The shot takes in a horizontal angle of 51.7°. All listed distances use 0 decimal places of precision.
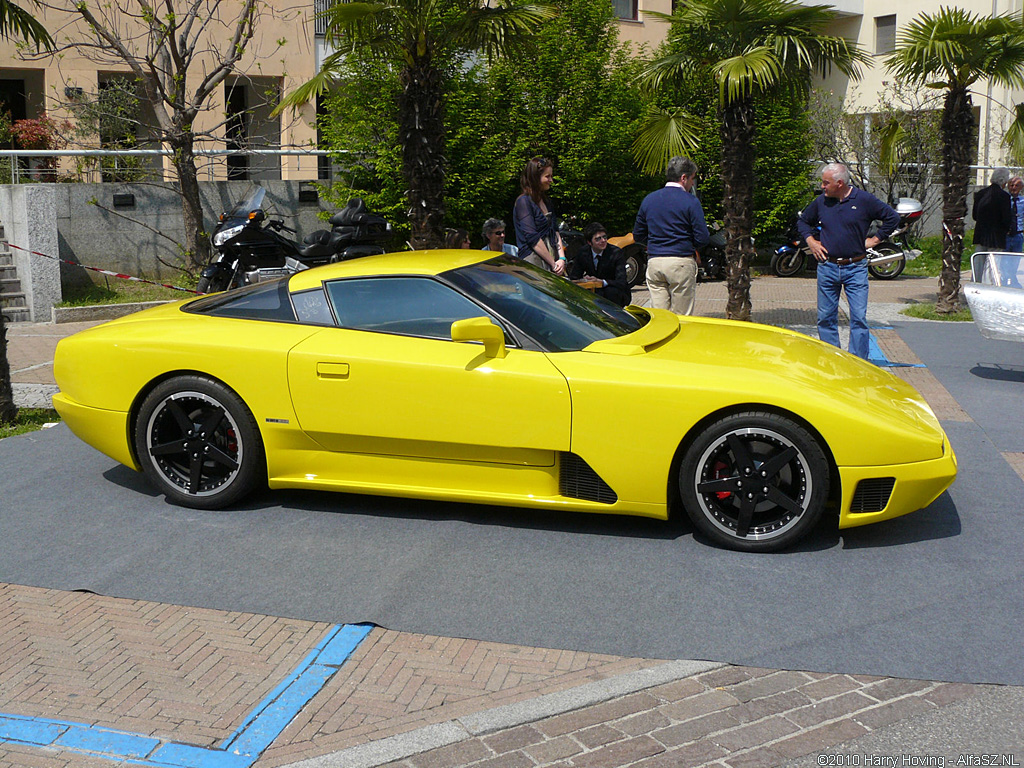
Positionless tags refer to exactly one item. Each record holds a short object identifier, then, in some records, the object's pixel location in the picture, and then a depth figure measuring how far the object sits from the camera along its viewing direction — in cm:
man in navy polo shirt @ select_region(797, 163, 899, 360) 880
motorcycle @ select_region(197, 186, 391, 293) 1277
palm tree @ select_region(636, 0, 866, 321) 1102
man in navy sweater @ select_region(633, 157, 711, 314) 886
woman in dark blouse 884
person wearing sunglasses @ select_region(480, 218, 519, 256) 865
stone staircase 1285
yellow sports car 481
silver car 870
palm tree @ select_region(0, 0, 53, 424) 751
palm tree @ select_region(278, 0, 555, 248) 948
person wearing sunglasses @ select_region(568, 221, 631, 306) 877
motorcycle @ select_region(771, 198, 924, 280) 1854
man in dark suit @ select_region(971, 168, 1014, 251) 1287
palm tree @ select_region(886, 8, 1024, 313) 1235
